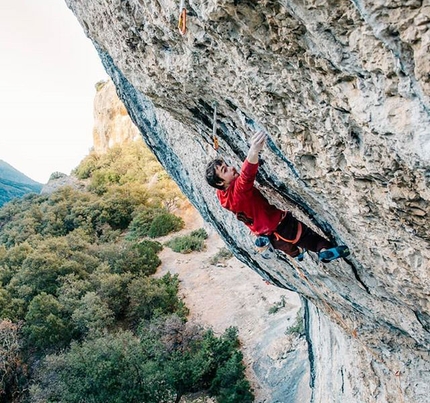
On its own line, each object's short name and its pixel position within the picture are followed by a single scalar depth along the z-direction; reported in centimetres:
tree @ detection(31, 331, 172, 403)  1024
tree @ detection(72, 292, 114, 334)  1437
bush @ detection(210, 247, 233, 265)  1944
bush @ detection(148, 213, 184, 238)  2467
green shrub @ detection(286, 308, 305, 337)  1212
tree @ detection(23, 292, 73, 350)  1412
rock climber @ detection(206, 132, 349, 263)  352
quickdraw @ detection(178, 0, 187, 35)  243
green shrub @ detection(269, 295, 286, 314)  1433
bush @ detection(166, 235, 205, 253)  2153
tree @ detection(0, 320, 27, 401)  1252
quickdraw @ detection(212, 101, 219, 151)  336
